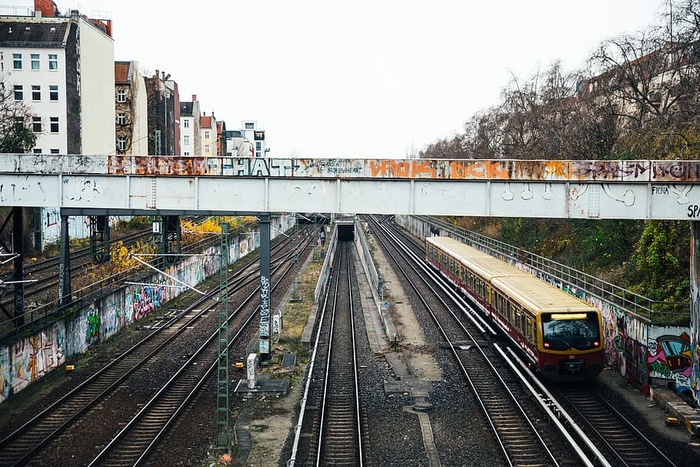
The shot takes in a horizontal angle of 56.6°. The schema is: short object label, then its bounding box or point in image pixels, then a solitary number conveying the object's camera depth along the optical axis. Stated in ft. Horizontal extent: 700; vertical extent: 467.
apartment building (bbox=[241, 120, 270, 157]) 562.25
